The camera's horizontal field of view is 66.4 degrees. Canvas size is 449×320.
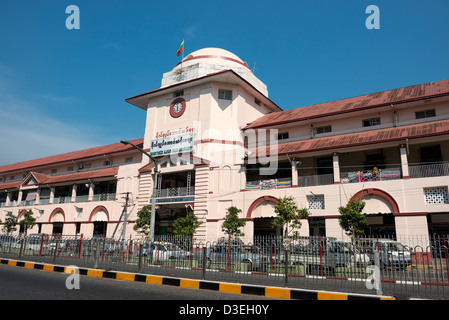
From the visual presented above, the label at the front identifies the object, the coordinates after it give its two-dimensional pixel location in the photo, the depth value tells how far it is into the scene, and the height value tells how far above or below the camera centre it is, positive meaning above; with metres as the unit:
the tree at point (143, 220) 26.56 +1.19
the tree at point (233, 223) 23.27 +0.95
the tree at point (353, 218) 18.80 +1.13
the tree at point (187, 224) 23.73 +0.86
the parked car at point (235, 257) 11.45 -0.65
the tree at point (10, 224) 37.25 +1.03
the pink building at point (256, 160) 20.86 +5.75
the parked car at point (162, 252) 12.80 -0.59
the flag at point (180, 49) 33.31 +17.80
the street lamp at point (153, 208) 18.45 +1.46
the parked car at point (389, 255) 9.70 -0.45
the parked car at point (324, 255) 10.77 -0.51
